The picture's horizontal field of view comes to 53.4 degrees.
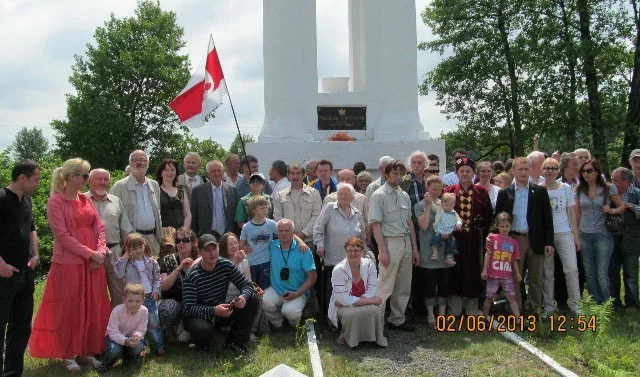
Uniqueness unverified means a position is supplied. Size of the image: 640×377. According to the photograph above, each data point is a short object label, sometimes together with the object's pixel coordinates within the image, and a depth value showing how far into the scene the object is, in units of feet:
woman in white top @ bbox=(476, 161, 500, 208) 24.62
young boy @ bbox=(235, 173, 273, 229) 23.90
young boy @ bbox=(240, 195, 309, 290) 22.97
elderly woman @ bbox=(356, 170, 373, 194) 26.11
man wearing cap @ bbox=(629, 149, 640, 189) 24.56
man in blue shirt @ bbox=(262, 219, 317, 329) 22.13
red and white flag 28.76
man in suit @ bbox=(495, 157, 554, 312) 22.85
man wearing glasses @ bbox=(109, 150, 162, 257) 22.24
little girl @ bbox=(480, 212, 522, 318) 22.35
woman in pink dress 18.19
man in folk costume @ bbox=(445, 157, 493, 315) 23.04
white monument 37.91
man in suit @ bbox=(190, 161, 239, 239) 24.71
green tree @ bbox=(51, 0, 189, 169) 96.94
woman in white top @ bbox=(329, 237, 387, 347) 20.16
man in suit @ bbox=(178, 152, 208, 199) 26.45
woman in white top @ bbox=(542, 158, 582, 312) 23.49
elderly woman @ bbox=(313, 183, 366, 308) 22.47
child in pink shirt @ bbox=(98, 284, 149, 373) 18.33
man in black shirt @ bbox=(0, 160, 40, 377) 15.97
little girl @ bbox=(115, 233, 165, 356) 19.71
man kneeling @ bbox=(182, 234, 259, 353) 19.42
